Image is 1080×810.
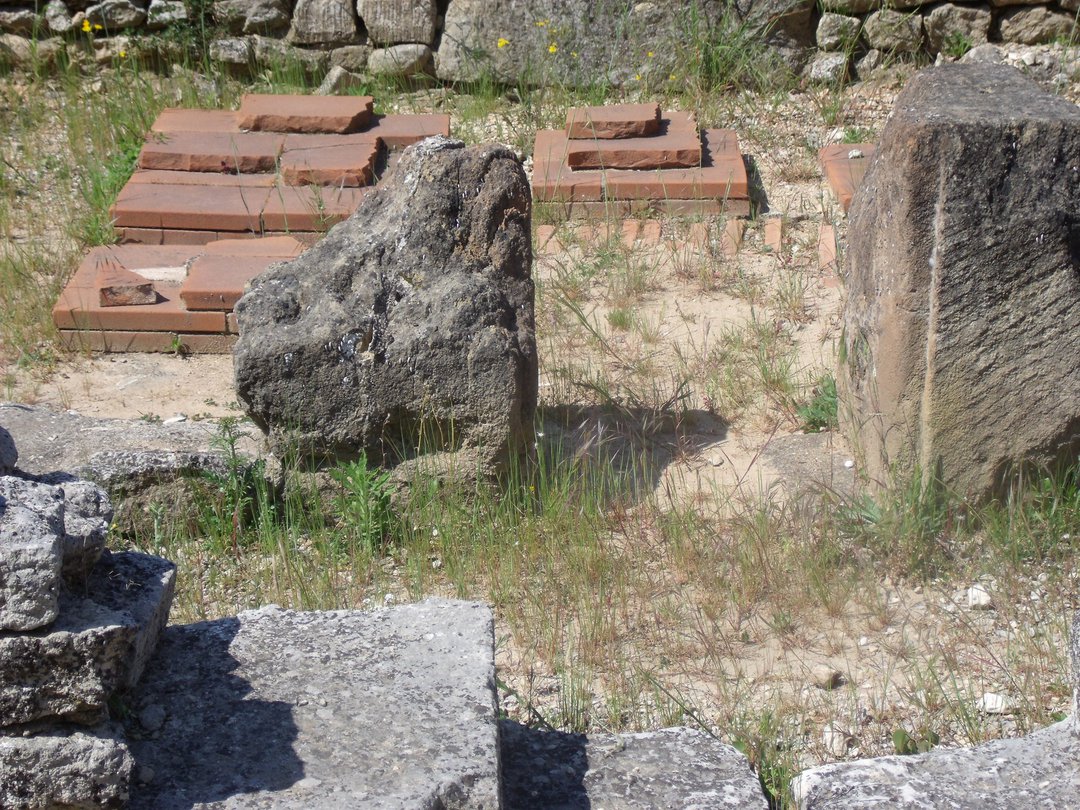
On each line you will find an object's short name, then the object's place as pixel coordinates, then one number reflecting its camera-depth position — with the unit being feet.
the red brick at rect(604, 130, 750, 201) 18.78
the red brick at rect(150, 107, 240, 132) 21.03
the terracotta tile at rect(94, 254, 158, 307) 16.53
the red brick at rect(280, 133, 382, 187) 19.44
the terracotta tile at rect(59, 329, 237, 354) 16.53
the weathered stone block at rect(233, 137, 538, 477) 12.19
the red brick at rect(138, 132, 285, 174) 19.93
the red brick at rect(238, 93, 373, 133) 20.84
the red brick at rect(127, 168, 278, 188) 19.53
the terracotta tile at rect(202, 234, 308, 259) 17.51
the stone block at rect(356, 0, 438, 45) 23.17
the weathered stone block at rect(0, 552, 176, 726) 6.63
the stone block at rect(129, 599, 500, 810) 7.09
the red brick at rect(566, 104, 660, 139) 19.93
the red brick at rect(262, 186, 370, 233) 18.53
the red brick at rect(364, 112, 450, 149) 20.76
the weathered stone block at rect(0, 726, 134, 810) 6.59
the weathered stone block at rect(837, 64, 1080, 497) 11.07
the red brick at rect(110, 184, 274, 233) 18.54
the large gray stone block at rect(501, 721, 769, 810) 8.17
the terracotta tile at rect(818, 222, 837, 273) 17.42
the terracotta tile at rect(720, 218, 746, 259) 17.92
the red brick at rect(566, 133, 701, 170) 19.39
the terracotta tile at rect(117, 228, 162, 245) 18.56
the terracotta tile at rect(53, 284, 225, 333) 16.44
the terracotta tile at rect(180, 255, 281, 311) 16.35
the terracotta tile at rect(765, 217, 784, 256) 17.98
